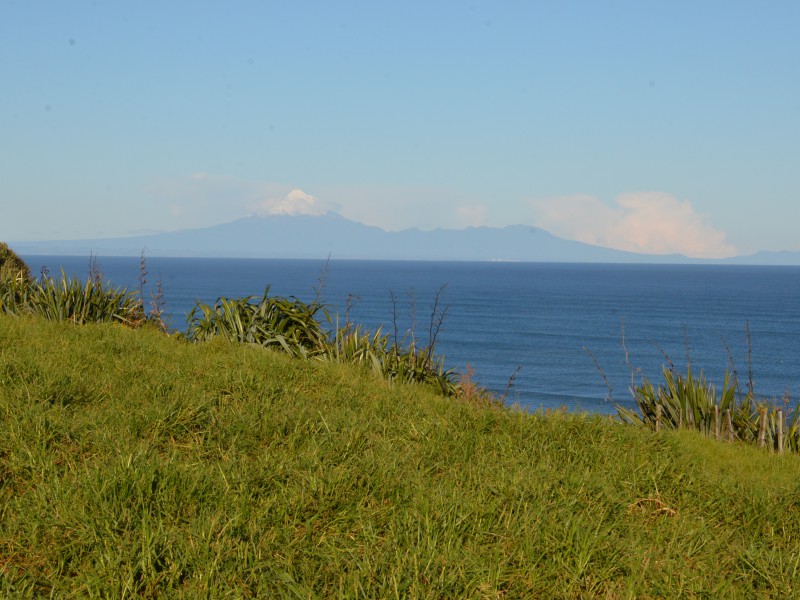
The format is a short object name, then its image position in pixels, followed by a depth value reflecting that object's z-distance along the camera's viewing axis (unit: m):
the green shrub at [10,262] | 18.57
